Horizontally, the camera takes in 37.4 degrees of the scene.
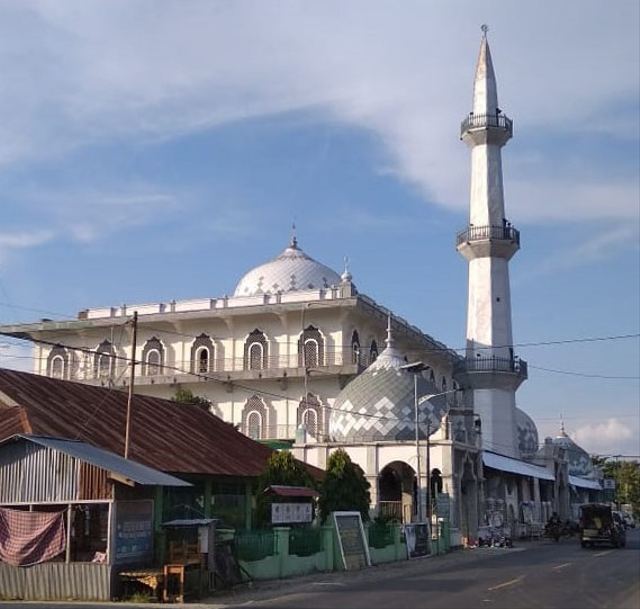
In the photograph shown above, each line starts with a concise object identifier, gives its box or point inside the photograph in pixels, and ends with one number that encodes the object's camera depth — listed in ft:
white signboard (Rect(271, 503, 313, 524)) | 80.28
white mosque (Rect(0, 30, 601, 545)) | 148.56
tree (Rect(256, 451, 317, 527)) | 84.17
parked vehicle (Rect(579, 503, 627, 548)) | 120.88
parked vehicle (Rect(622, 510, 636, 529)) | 259.60
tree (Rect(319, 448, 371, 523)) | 94.02
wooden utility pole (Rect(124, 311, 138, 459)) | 73.26
